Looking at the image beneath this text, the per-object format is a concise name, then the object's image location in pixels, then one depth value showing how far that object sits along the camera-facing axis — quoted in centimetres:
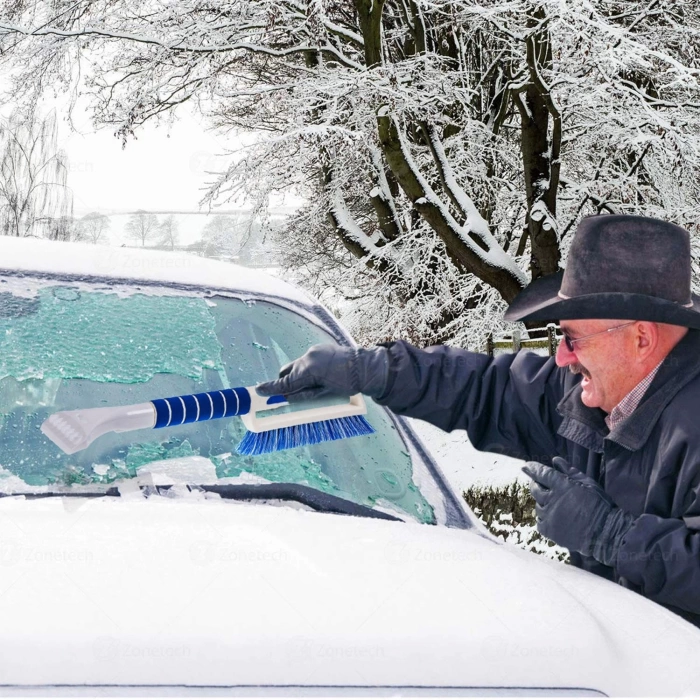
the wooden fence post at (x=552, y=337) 1106
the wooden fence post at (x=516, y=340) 1218
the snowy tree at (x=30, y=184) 2433
